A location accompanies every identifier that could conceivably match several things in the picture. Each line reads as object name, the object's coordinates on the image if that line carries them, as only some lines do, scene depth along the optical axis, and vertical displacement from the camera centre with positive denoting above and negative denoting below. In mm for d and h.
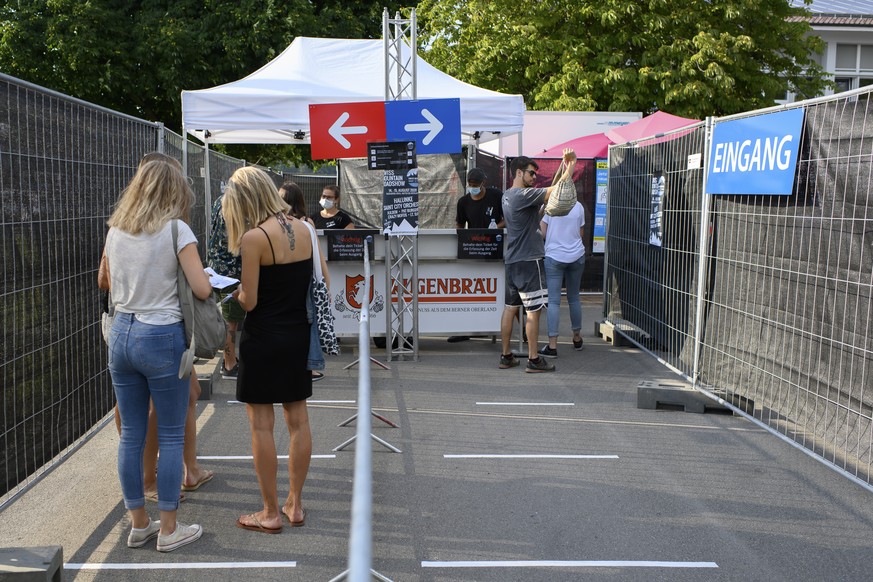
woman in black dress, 4410 -612
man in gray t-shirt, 8453 -509
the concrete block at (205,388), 7441 -1654
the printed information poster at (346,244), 9469 -533
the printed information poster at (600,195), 14461 +75
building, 30906 +5785
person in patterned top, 6629 -477
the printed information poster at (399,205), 9055 -97
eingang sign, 5809 +347
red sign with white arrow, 9086 +693
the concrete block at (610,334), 10227 -1570
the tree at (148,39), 20703 +3550
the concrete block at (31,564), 3570 -1533
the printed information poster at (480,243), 9602 -499
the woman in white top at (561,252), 9555 -571
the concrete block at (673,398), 7047 -1579
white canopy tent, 9281 +1130
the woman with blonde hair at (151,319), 4168 -608
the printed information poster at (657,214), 8523 -125
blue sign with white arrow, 9000 +739
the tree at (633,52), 20547 +3611
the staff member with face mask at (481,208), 10102 -120
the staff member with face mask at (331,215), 10039 -237
